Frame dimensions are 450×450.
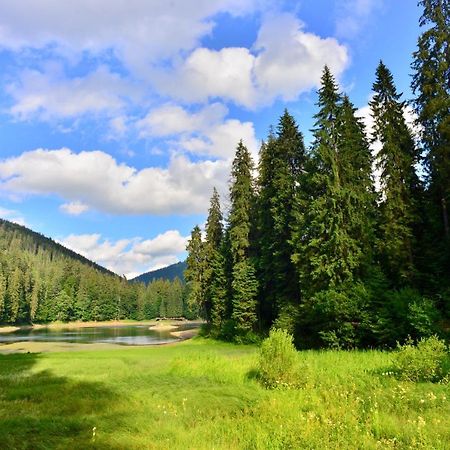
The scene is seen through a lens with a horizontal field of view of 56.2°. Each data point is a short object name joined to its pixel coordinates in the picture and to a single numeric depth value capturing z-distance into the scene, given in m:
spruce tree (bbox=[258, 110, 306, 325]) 35.91
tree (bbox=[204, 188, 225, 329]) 47.28
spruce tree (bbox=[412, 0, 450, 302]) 22.72
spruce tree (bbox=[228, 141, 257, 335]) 40.09
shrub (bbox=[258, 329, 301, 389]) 13.20
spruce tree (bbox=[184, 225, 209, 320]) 54.50
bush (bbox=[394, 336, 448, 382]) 12.60
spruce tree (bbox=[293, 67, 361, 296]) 27.53
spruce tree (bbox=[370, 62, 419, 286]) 26.50
